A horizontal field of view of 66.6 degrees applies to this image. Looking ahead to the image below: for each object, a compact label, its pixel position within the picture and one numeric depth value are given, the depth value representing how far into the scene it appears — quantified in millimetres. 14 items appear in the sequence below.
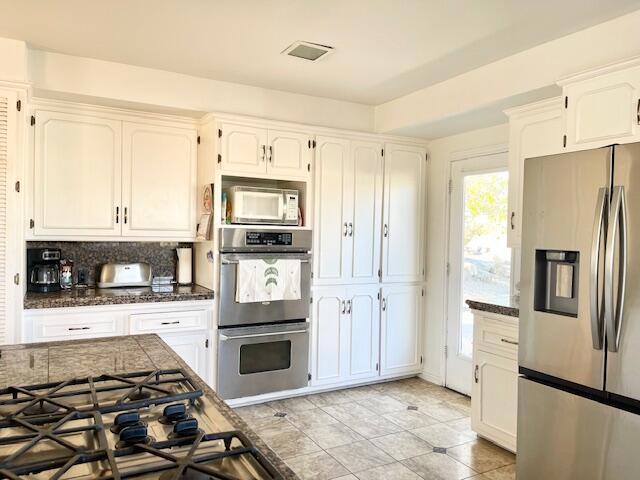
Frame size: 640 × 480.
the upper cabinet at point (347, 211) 3893
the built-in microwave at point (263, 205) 3512
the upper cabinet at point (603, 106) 2243
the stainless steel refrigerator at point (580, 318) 1979
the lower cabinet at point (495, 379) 2861
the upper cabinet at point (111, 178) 3250
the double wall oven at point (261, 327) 3482
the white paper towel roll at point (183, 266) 3846
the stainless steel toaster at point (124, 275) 3542
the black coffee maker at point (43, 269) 3326
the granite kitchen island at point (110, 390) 1005
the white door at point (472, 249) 3756
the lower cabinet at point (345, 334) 3916
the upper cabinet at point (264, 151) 3512
